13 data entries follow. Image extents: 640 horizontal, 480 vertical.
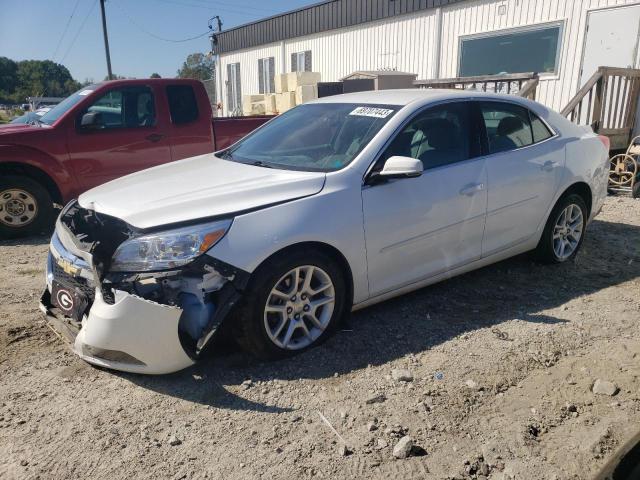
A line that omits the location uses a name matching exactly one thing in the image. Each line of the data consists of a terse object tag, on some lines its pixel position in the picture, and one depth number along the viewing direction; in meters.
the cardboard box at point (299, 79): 13.82
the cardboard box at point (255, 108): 15.42
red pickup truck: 6.13
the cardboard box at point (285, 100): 13.69
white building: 9.43
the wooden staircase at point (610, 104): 8.60
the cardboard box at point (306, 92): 12.42
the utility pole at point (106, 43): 33.97
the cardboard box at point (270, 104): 14.63
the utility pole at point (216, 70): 24.58
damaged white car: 2.88
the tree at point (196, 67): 75.25
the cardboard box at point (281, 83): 14.25
